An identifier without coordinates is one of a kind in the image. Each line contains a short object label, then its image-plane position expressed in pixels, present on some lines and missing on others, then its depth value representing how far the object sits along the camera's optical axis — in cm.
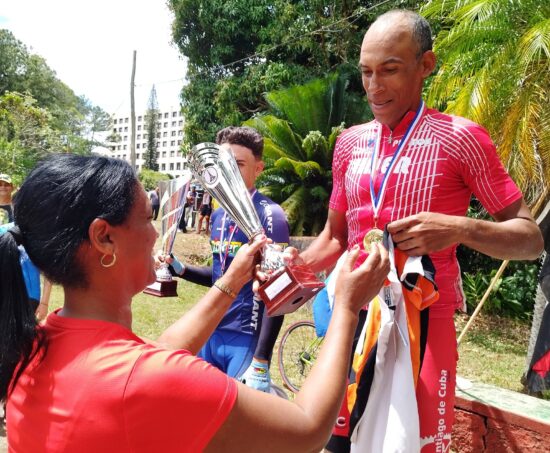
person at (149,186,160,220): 1858
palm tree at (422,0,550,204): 619
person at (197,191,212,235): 1775
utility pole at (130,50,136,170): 2180
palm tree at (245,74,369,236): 1182
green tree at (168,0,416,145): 1423
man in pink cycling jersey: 193
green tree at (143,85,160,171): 7362
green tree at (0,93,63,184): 2683
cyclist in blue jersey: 296
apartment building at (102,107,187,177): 8494
